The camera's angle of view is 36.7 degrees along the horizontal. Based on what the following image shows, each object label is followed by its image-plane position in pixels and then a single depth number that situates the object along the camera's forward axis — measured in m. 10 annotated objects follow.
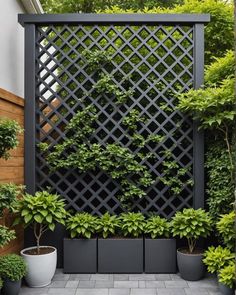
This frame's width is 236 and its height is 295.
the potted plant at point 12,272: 2.87
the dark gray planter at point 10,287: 2.93
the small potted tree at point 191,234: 3.43
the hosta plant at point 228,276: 2.96
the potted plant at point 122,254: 3.63
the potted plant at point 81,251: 3.64
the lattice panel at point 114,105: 3.81
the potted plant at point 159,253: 3.65
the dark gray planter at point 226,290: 3.05
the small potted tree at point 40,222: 3.27
